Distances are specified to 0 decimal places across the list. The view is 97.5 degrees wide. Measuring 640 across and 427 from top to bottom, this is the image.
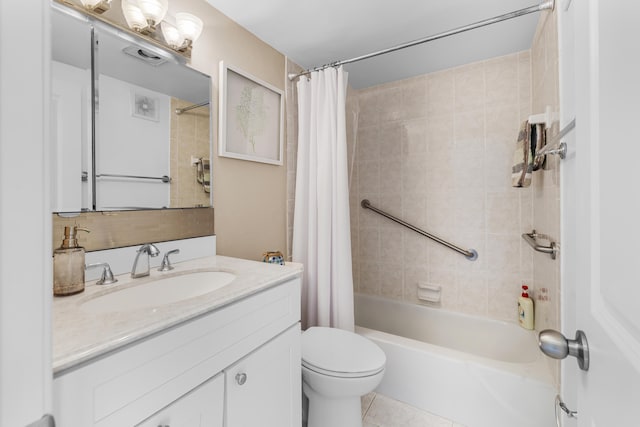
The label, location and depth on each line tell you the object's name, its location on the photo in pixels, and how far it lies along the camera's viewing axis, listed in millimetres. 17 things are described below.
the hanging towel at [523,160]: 1496
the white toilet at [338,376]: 1221
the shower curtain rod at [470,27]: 1312
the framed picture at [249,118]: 1536
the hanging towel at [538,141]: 1450
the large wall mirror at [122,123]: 990
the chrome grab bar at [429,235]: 2108
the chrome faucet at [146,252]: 1079
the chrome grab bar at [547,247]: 1321
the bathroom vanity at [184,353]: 561
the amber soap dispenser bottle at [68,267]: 836
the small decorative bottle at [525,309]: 1844
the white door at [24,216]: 254
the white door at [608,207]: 335
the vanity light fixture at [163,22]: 1157
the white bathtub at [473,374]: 1357
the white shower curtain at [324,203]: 1694
